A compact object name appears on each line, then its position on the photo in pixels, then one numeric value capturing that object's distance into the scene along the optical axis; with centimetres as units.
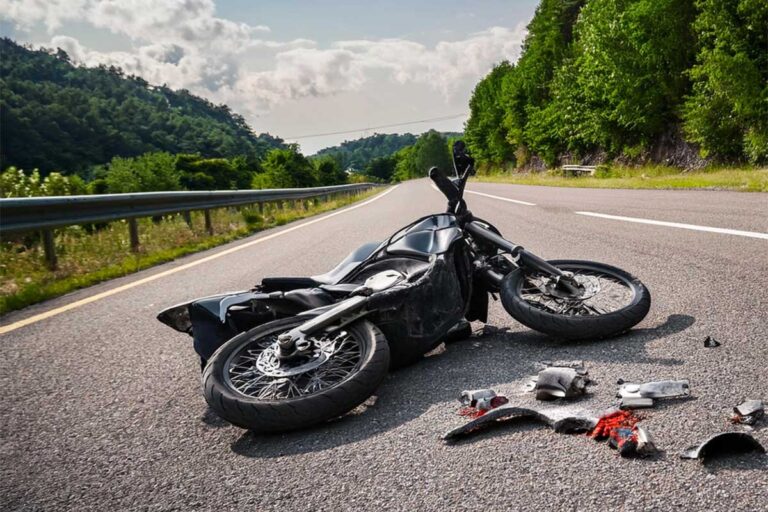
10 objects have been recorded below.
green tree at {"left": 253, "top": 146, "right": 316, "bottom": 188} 11506
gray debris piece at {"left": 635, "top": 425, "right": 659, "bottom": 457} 176
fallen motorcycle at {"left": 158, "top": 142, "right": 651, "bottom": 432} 238
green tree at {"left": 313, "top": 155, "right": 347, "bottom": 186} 13682
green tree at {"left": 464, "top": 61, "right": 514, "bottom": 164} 7550
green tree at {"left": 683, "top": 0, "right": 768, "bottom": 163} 2220
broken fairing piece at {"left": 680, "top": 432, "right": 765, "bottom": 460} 169
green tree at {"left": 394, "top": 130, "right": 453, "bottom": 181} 18212
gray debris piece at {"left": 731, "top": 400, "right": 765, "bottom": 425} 188
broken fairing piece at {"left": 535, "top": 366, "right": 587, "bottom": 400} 232
